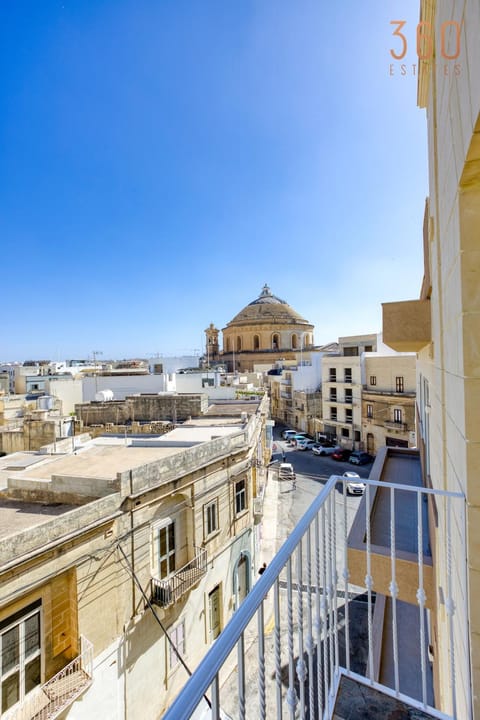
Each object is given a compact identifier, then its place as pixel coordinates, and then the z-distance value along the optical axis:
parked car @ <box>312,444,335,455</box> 23.58
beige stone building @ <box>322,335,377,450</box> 24.36
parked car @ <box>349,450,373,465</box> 21.50
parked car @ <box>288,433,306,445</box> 26.99
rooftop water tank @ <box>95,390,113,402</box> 20.59
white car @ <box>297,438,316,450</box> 25.53
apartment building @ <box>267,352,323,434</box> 29.50
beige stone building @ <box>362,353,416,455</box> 21.52
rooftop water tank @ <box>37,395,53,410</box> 20.59
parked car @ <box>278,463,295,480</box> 18.97
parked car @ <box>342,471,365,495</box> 15.97
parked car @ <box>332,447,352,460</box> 22.62
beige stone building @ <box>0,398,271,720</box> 4.67
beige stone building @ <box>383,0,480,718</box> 1.39
